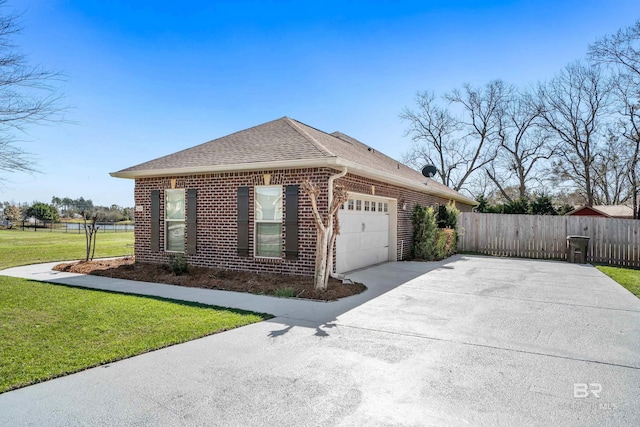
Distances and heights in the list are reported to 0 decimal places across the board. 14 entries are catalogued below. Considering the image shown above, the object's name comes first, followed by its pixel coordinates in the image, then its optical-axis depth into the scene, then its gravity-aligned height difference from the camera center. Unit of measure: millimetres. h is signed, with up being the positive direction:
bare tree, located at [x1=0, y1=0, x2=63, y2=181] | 8141 +2968
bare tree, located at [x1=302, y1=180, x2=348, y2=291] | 7145 -342
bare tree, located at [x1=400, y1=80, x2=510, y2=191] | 31203 +7525
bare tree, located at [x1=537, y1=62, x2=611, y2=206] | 25000 +7179
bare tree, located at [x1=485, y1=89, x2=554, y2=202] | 28797 +5845
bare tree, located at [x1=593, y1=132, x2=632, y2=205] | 23750 +3308
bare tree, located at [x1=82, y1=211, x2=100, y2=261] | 11690 -290
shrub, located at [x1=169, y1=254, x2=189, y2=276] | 9305 -1171
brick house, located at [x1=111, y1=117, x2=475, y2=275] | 8570 +440
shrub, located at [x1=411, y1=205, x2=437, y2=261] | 13172 -487
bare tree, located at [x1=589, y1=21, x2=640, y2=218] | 18578 +7644
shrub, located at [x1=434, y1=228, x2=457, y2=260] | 13461 -913
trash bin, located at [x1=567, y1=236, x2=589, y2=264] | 13462 -1069
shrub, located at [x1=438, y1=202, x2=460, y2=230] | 15594 +53
